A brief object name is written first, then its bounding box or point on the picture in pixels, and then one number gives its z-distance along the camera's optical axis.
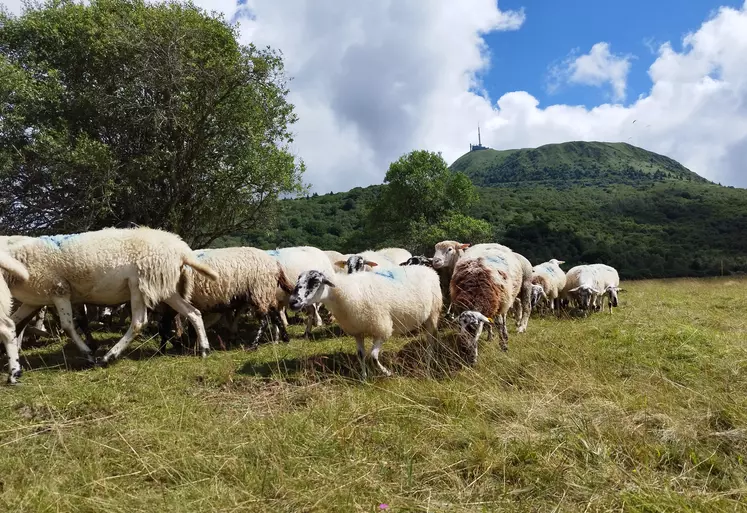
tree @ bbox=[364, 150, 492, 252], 39.94
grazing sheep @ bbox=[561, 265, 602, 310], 13.26
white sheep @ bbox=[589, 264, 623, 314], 13.67
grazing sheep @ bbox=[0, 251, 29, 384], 6.02
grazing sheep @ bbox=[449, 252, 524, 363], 7.45
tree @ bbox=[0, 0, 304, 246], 13.66
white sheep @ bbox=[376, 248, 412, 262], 13.48
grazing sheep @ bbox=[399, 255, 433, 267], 10.52
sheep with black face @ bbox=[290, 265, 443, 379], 6.57
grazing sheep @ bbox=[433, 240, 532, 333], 10.01
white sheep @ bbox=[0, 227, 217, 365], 7.17
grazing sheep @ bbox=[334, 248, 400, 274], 9.25
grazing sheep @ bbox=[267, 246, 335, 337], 10.29
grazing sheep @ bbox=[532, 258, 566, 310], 12.51
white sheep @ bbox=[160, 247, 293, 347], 8.74
